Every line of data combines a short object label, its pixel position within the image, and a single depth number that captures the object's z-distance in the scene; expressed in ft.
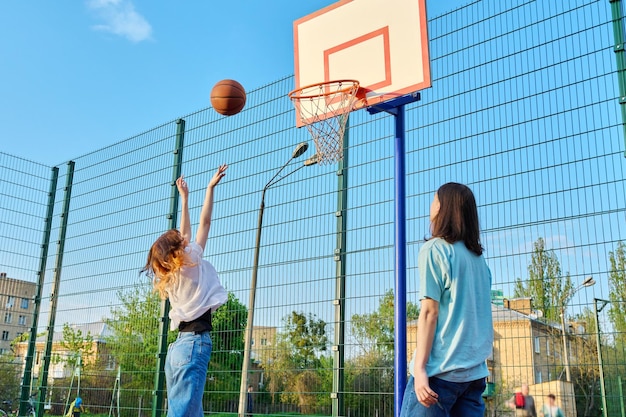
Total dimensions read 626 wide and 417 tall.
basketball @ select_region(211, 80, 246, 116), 23.13
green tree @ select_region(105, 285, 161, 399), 29.45
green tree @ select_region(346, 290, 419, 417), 21.09
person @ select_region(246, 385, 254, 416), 24.80
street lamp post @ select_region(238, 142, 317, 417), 25.04
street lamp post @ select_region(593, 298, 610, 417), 17.23
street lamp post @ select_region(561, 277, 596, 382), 17.78
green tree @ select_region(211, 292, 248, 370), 26.50
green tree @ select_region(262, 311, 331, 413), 22.97
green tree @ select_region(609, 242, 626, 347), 17.63
